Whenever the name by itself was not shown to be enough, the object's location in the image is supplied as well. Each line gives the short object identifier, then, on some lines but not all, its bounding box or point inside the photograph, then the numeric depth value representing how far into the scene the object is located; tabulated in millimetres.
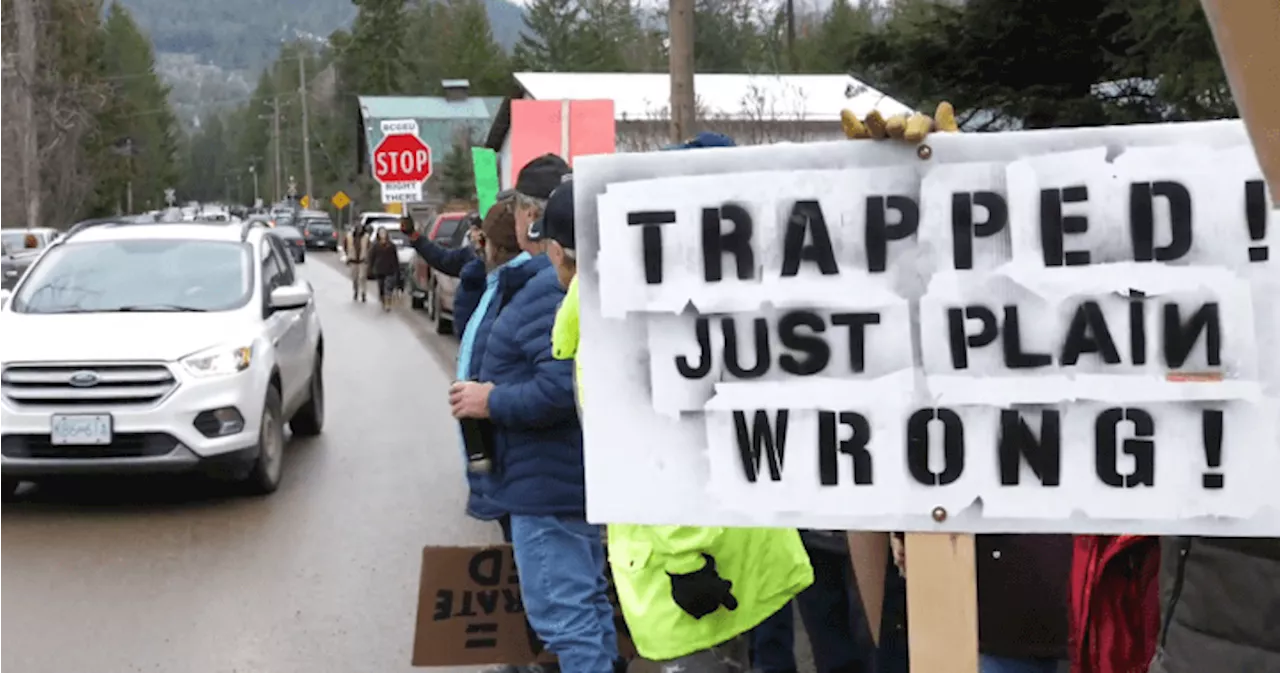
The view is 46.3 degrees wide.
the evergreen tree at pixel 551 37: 95375
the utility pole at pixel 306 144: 101125
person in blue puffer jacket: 4715
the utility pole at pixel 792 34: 63906
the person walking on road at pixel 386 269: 28688
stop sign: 20922
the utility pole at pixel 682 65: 11359
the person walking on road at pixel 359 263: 31891
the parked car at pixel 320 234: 68125
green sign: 11836
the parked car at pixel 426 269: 23900
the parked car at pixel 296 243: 52219
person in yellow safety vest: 3703
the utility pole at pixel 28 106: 54688
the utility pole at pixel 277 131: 135625
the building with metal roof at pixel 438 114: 83375
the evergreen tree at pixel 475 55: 100688
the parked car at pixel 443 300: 21125
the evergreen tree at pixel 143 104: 102312
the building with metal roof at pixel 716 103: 25078
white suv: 8625
